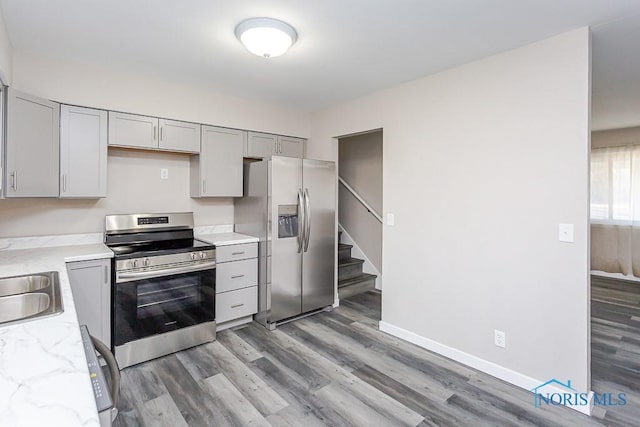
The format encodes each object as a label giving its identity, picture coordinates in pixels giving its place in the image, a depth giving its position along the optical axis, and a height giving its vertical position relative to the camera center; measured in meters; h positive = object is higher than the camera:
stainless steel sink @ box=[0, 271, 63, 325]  1.58 -0.40
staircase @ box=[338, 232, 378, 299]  4.45 -0.88
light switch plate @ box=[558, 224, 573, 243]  2.19 -0.11
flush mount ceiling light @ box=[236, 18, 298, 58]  2.08 +1.15
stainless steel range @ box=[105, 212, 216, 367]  2.62 -0.64
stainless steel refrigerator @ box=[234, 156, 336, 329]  3.42 -0.16
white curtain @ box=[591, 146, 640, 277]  5.16 +0.11
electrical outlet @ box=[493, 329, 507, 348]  2.51 -0.93
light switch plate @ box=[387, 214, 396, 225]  3.31 -0.04
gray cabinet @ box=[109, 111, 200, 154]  2.95 +0.76
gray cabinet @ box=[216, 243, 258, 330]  3.27 -0.74
